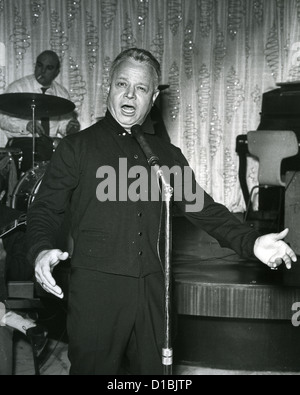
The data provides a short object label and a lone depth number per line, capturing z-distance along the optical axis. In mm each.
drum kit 4176
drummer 5629
